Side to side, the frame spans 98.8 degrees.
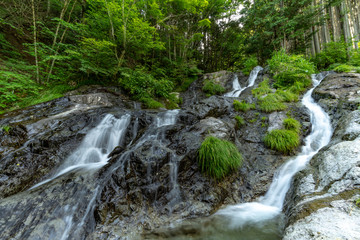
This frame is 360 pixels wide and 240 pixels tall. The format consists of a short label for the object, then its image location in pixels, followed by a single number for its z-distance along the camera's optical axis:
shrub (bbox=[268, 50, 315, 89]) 7.33
